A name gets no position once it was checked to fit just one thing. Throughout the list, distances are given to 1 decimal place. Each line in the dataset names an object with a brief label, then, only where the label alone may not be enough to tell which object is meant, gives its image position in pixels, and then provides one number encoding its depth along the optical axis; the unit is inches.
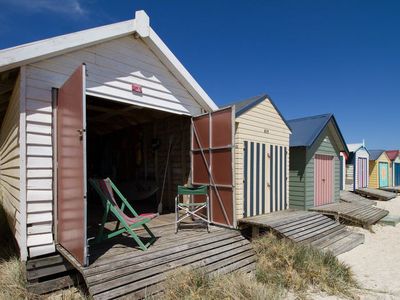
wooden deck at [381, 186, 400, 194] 685.7
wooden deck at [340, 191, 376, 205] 435.7
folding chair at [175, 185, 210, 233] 209.5
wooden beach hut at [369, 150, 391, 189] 710.8
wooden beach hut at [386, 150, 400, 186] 811.4
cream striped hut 268.1
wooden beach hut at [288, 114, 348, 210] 338.8
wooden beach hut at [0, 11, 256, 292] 139.0
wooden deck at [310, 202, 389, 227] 317.7
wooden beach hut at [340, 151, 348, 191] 570.9
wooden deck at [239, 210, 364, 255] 230.6
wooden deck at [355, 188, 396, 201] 552.6
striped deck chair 153.8
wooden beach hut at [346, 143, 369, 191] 582.9
